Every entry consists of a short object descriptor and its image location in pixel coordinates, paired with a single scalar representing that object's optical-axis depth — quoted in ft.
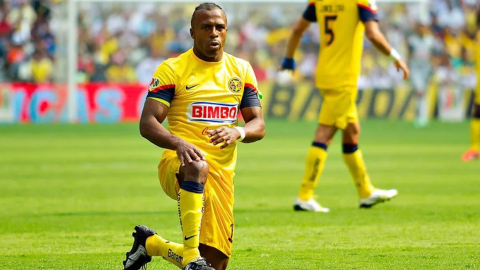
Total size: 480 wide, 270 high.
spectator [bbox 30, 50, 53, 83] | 203.31
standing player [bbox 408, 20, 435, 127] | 183.73
